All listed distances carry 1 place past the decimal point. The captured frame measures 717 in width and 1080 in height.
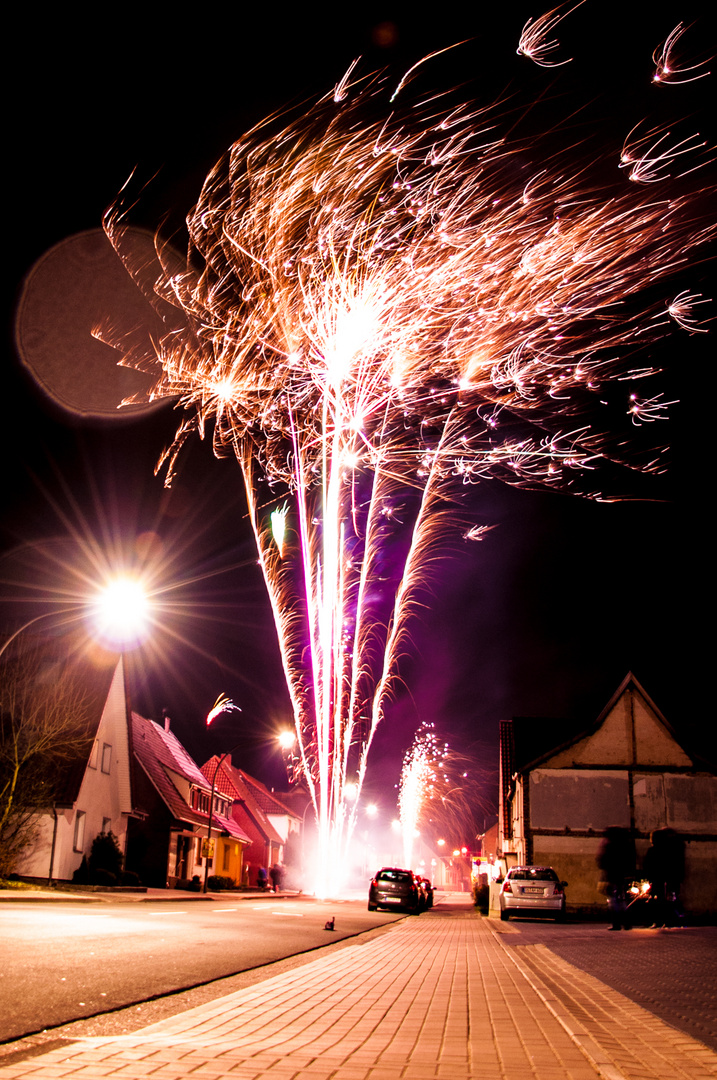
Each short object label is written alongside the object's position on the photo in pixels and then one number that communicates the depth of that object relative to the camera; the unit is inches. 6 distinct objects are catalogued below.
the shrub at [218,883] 1689.2
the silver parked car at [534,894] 960.9
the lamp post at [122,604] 717.3
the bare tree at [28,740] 1033.5
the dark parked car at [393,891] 1164.5
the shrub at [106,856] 1259.2
